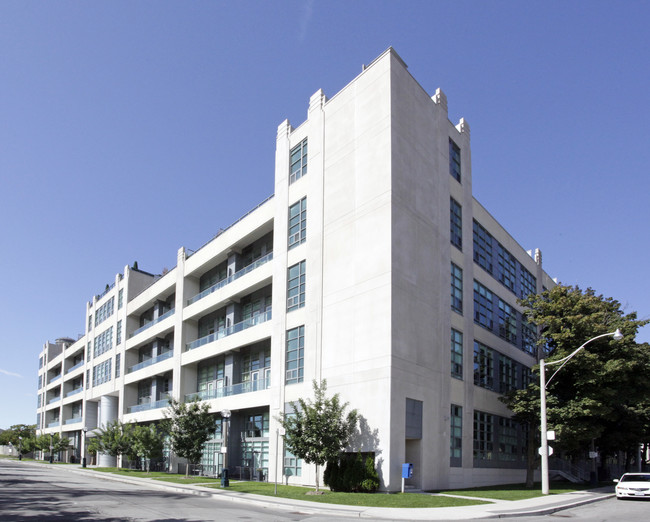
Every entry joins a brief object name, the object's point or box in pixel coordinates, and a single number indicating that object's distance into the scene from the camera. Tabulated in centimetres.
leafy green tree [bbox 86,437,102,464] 5468
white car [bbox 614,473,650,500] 2645
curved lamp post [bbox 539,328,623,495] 2775
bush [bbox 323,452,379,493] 2637
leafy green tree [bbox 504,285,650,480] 3120
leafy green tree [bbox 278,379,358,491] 2695
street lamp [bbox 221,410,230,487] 2998
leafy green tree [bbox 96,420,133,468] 5169
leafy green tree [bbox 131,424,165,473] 4597
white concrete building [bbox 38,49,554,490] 2903
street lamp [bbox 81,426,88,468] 6171
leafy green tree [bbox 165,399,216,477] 3831
